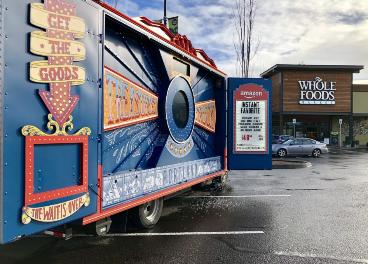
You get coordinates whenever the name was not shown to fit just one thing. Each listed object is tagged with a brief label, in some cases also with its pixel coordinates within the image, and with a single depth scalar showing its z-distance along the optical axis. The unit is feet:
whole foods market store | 104.53
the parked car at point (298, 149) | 69.26
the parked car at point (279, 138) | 73.29
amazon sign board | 28.40
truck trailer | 9.17
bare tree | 63.10
